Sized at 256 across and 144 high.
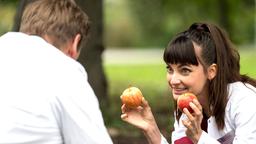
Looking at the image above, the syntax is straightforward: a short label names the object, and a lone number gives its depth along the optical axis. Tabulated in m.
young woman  4.78
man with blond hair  3.54
